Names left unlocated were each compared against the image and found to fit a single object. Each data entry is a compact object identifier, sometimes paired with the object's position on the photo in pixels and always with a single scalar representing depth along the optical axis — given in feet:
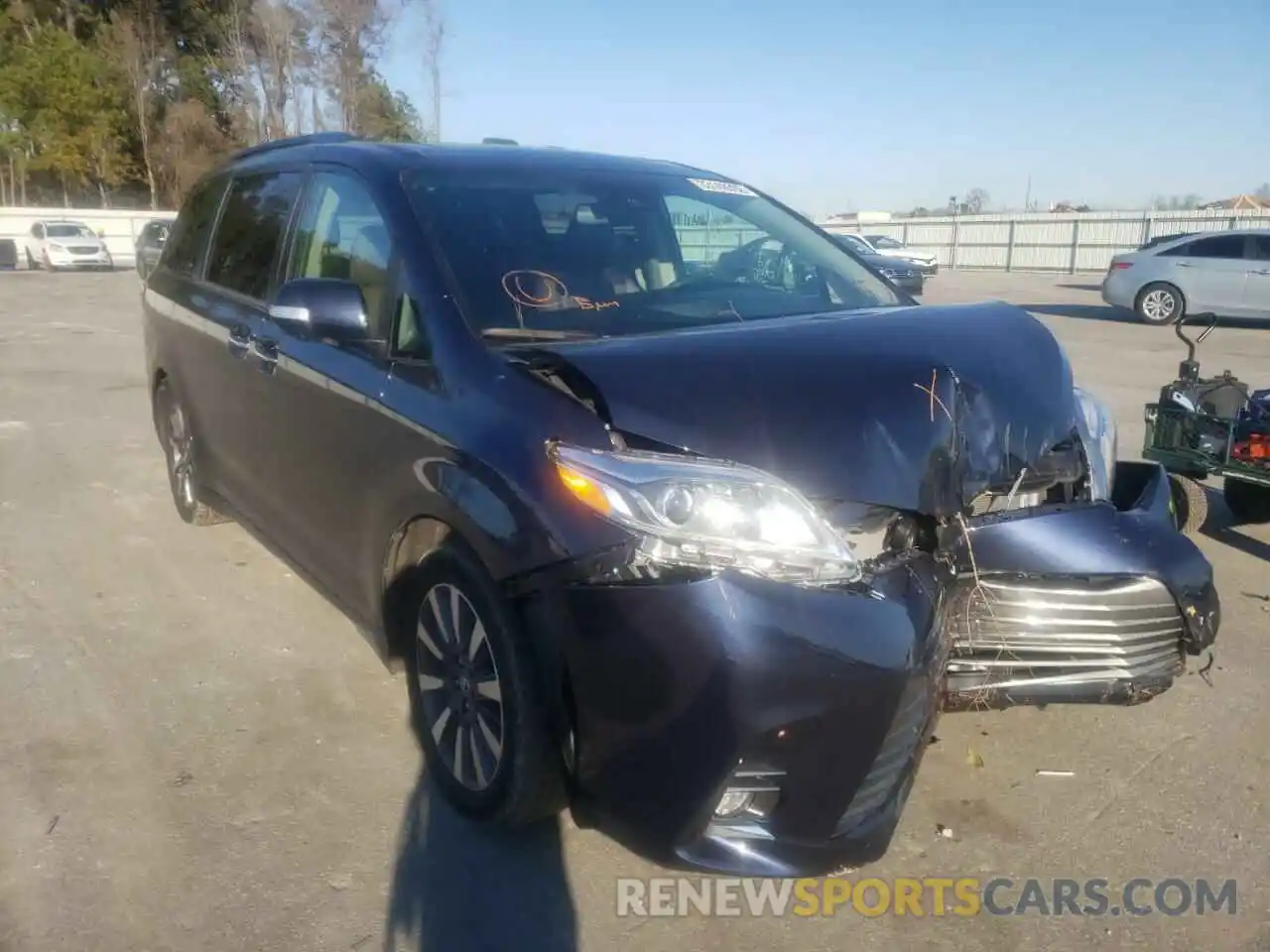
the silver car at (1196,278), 56.13
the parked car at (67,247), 99.81
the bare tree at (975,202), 247.50
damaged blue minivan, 7.82
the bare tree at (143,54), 148.46
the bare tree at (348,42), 113.19
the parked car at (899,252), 91.04
